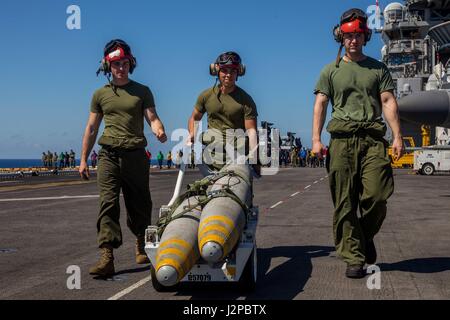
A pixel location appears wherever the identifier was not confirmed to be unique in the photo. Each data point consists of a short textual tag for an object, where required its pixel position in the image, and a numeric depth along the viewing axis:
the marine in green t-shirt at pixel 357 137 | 6.15
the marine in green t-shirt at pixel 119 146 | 6.39
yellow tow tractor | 44.08
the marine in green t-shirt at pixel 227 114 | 6.57
